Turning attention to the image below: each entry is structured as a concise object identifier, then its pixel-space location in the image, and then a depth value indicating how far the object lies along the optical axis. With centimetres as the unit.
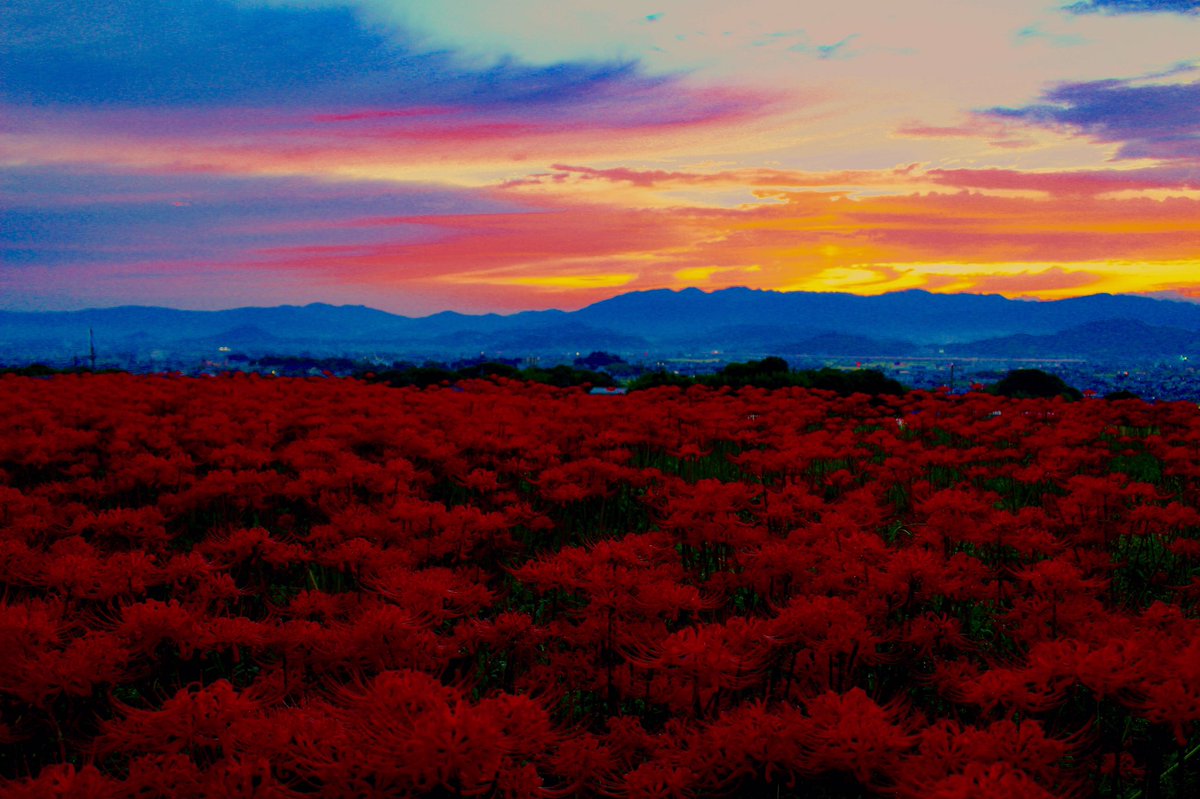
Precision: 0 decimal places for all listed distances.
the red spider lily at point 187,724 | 261
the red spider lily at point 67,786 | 218
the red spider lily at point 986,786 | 213
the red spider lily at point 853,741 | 248
